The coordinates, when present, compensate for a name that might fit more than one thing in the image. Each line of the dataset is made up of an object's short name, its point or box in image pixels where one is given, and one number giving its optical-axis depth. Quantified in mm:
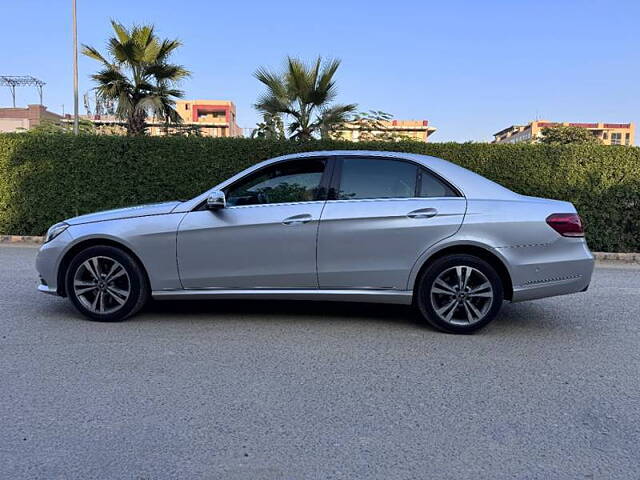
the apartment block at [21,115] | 63969
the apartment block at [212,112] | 100875
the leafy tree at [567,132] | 33938
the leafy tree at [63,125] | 17328
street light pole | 18641
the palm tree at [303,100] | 12609
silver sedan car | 4648
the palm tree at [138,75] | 13773
